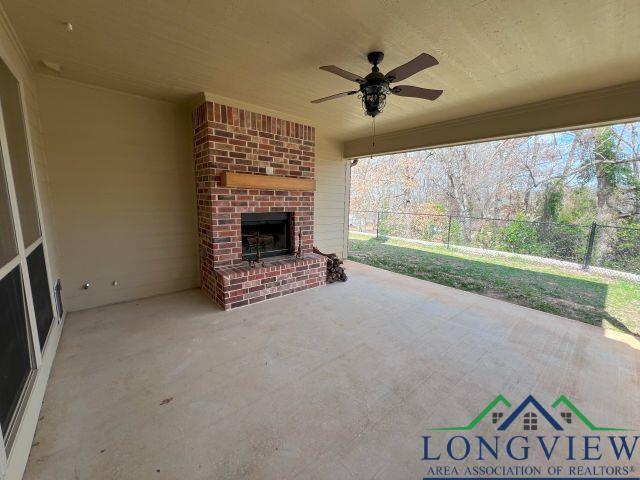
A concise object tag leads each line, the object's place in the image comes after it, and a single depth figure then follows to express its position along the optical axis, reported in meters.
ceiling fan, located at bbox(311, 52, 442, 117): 1.89
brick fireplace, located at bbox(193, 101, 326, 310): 3.12
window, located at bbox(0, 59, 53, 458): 1.37
